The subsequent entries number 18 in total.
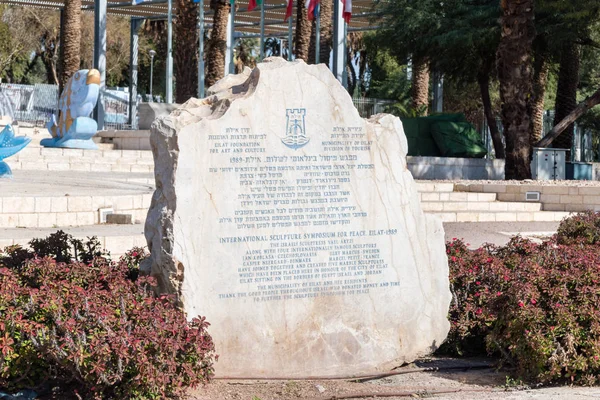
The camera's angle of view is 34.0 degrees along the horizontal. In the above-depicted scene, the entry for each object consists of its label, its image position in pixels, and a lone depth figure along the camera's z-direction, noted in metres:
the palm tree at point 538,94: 28.33
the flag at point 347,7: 29.22
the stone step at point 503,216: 16.38
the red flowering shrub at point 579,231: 9.85
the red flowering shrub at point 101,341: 4.82
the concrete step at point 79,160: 20.19
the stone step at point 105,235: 9.52
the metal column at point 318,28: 31.86
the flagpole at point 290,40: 37.53
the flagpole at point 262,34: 34.18
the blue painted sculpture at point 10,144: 14.02
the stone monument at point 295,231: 5.72
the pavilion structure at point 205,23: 32.00
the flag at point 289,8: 31.35
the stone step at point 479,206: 16.89
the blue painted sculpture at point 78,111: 23.75
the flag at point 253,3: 32.41
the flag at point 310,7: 29.73
